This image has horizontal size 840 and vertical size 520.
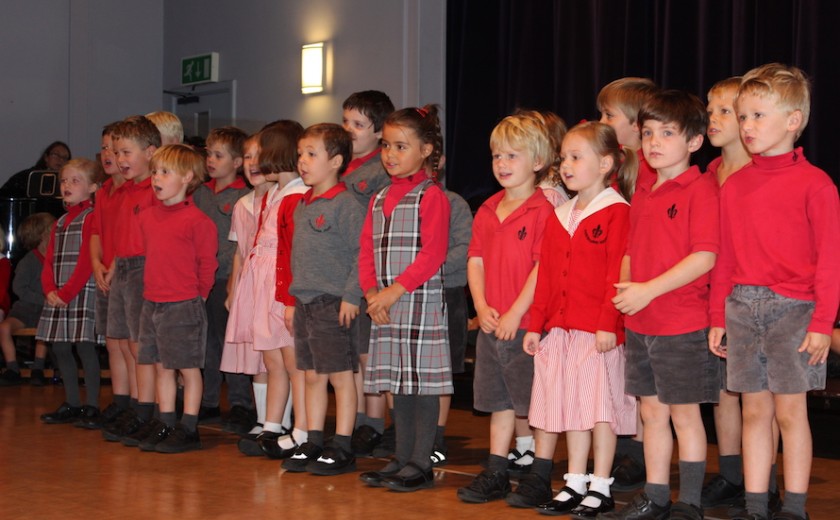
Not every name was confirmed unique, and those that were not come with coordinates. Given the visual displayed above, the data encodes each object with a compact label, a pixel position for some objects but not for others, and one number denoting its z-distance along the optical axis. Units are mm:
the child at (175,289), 4258
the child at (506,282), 3369
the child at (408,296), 3539
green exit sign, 9148
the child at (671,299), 2959
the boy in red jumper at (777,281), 2795
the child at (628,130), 3578
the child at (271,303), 4148
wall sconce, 8125
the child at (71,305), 4965
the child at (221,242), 4957
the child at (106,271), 4797
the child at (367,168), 4273
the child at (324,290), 3809
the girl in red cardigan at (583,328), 3154
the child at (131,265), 4492
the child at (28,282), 6709
